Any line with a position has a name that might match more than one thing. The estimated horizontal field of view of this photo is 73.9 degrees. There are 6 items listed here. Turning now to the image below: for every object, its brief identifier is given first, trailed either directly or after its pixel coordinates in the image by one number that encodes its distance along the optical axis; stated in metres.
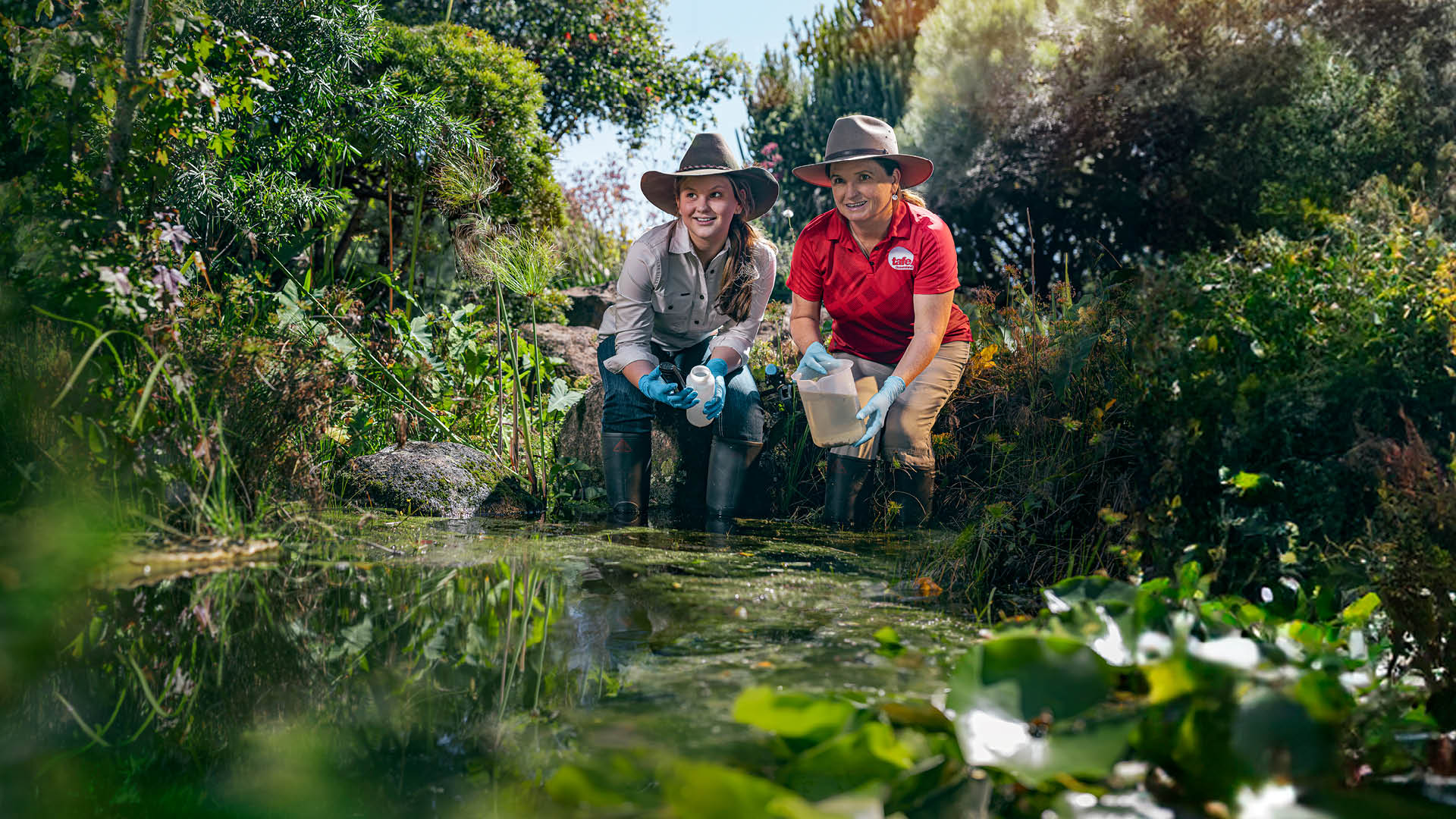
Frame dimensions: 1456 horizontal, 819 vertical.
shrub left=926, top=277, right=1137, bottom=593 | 2.85
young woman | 4.48
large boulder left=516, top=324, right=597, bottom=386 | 7.13
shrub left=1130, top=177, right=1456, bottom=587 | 2.32
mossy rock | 4.90
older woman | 4.14
